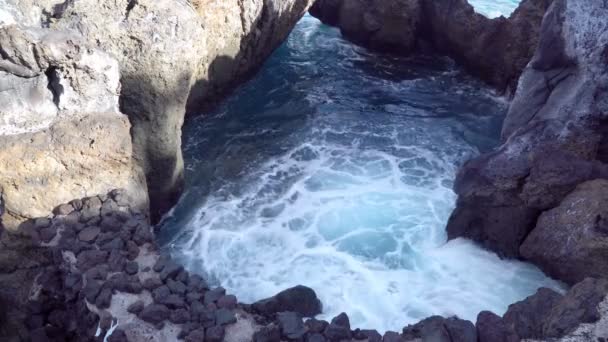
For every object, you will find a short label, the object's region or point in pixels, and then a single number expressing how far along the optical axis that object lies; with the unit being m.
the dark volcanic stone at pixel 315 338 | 3.48
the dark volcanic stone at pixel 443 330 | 3.45
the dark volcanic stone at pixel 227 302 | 3.76
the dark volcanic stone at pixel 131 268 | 3.93
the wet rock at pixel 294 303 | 3.98
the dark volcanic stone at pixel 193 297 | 3.76
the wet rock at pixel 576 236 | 4.35
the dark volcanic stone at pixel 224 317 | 3.58
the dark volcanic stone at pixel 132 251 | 4.07
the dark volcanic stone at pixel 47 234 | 4.12
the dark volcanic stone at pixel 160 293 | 3.73
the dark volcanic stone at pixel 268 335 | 3.46
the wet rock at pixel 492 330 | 3.40
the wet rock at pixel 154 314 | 3.56
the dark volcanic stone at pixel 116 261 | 3.95
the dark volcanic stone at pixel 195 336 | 3.43
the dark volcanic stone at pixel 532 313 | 3.43
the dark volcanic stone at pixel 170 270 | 3.92
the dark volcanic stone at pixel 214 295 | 3.78
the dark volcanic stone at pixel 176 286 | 3.82
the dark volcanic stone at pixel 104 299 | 3.65
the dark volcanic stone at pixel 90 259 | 3.93
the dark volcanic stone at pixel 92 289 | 3.70
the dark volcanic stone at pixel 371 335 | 3.55
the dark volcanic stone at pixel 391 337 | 3.50
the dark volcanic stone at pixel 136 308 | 3.63
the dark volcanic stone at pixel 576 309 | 3.16
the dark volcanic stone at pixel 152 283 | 3.83
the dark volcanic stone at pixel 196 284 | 3.89
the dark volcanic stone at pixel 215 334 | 3.46
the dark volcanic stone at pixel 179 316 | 3.58
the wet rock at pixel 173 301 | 3.69
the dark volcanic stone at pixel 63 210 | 4.27
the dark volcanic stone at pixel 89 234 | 4.14
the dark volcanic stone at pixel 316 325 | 3.59
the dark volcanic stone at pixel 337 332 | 3.55
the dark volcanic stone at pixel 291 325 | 3.50
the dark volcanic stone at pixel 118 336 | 3.44
